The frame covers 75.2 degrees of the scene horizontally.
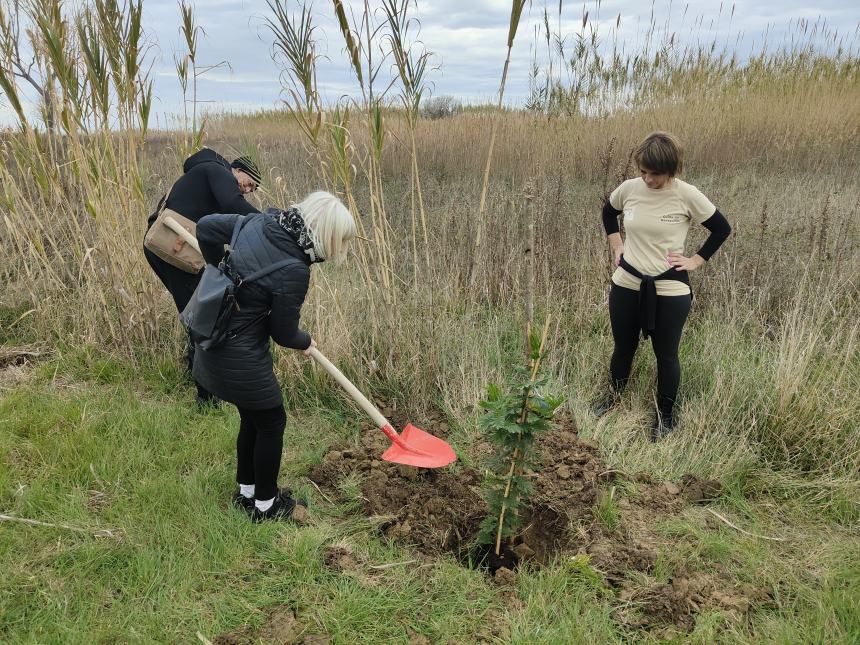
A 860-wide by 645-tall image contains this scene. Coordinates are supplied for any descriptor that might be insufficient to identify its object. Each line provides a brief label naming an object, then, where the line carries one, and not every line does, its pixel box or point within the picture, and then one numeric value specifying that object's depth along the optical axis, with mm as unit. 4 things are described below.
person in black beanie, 3045
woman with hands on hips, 2901
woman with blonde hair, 2090
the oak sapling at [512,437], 2055
